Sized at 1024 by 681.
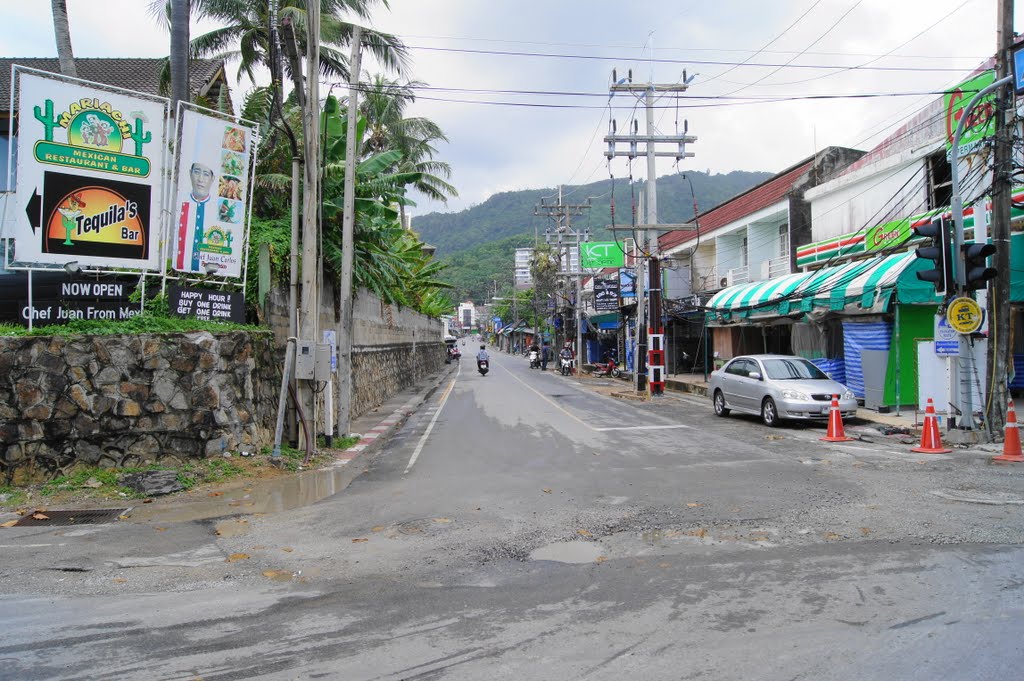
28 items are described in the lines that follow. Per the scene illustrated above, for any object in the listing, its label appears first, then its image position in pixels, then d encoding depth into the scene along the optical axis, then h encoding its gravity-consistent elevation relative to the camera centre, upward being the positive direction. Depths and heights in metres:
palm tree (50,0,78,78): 13.64 +6.27
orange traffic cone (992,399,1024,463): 10.90 -1.32
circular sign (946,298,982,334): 12.34 +0.78
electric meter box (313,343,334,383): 11.90 -0.13
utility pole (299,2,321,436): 11.91 +2.80
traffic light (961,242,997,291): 11.88 +1.64
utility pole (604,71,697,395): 25.98 +5.33
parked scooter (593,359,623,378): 38.25 -0.72
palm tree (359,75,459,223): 30.73 +10.54
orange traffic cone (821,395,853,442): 13.25 -1.31
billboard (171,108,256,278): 11.69 +2.77
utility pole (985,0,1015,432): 12.47 +2.29
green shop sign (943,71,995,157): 15.84 +5.95
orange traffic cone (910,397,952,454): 11.83 -1.35
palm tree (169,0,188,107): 13.63 +6.00
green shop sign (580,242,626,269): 42.38 +6.20
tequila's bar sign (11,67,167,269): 10.05 +2.75
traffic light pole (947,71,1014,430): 12.41 +1.30
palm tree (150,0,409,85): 19.36 +9.67
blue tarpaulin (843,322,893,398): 17.23 +0.40
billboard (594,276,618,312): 37.53 +3.45
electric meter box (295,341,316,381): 11.72 -0.05
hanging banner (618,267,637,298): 38.23 +4.07
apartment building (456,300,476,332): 188.49 +11.94
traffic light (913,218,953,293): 12.31 +1.85
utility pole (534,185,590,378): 44.88 +9.08
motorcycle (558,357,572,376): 42.41 -0.58
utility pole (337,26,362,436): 13.62 +1.95
